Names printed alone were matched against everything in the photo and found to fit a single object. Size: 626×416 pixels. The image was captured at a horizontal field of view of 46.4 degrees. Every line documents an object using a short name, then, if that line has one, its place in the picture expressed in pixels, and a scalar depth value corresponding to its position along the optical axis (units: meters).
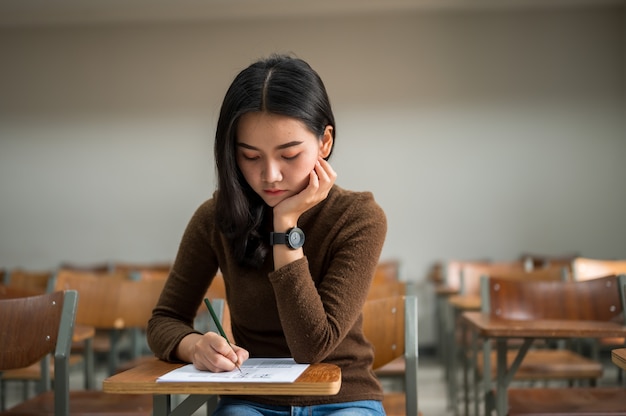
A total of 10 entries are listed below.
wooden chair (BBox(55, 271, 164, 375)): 2.84
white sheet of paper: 1.21
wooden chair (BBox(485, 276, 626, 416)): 2.65
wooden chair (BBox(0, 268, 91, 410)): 2.42
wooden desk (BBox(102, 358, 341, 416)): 1.18
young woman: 1.39
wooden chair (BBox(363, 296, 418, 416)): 1.79
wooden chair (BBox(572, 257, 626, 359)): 4.26
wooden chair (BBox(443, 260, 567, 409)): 3.65
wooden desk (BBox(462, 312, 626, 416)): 2.27
